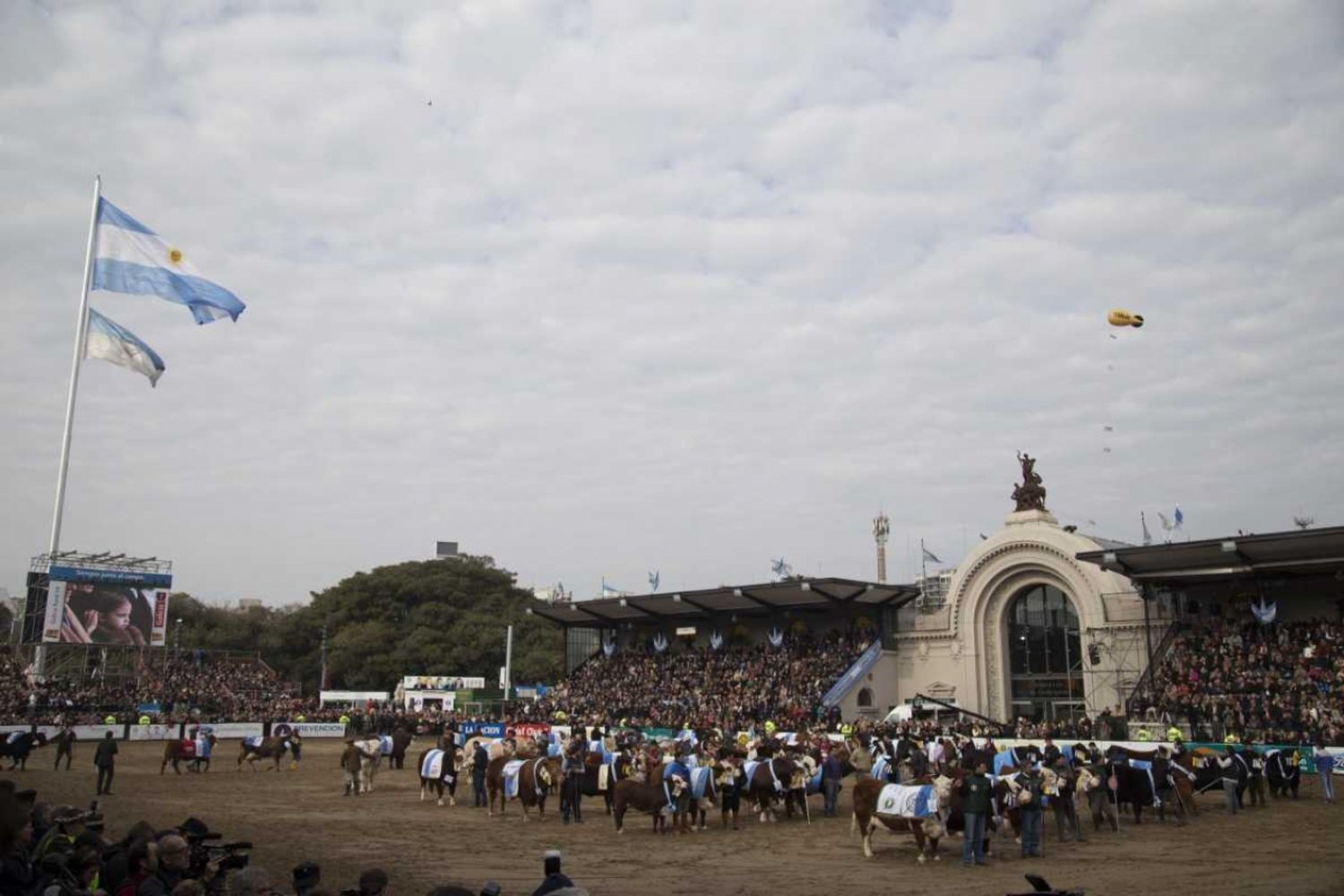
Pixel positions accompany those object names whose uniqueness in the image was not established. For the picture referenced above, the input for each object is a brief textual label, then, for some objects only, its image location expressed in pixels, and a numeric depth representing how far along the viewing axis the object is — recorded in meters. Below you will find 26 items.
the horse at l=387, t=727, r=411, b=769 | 32.59
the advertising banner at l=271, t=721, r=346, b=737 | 51.82
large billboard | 44.62
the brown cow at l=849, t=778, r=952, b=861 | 16.69
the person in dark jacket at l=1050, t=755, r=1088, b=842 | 18.86
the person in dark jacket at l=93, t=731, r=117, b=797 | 24.91
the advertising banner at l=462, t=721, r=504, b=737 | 47.06
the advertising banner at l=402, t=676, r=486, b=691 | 66.12
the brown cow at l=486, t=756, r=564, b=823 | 22.72
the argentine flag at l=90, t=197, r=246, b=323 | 33.56
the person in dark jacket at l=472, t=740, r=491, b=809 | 25.00
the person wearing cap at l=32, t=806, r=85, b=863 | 9.32
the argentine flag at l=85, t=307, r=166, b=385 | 35.66
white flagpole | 36.09
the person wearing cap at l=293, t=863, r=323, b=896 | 8.82
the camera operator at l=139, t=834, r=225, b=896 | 8.52
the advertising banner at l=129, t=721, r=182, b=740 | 45.09
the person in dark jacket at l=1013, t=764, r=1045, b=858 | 16.94
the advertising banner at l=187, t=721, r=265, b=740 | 47.59
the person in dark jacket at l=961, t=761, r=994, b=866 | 16.34
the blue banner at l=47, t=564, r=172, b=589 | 45.25
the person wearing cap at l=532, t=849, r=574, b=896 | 8.10
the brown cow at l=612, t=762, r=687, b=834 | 20.38
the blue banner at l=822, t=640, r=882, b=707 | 45.00
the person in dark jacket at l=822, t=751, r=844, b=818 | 22.94
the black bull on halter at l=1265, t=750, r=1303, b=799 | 24.77
